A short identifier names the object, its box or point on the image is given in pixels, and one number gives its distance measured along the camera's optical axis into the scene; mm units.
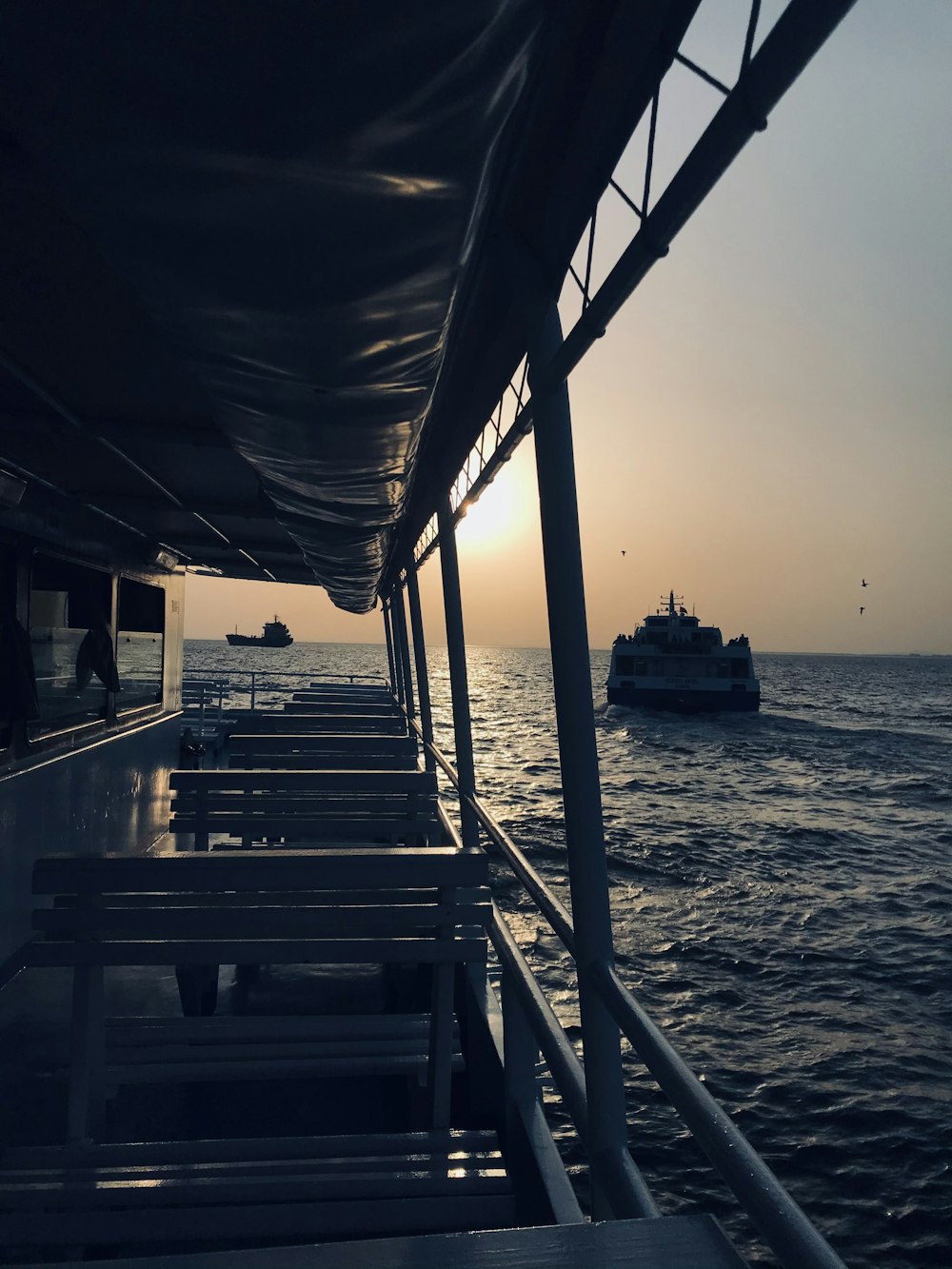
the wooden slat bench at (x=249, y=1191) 2602
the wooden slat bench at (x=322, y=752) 7168
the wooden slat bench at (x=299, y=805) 5383
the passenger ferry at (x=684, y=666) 54625
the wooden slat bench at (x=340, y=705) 12715
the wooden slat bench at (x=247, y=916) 3230
